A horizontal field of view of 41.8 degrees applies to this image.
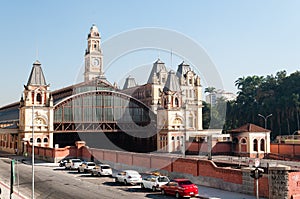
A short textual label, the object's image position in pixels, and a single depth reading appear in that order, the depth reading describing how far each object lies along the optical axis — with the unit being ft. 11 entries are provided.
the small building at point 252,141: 214.28
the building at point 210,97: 532.40
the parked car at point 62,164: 172.33
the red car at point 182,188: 95.09
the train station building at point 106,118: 228.02
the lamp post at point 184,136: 230.31
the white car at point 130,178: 118.01
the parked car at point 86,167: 146.90
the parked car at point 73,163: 158.46
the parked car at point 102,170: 138.41
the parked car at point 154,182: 106.32
